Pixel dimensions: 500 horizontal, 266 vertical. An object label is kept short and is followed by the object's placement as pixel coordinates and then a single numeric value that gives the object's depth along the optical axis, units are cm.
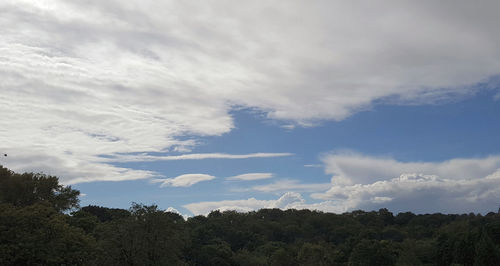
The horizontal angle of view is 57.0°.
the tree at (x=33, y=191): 6894
